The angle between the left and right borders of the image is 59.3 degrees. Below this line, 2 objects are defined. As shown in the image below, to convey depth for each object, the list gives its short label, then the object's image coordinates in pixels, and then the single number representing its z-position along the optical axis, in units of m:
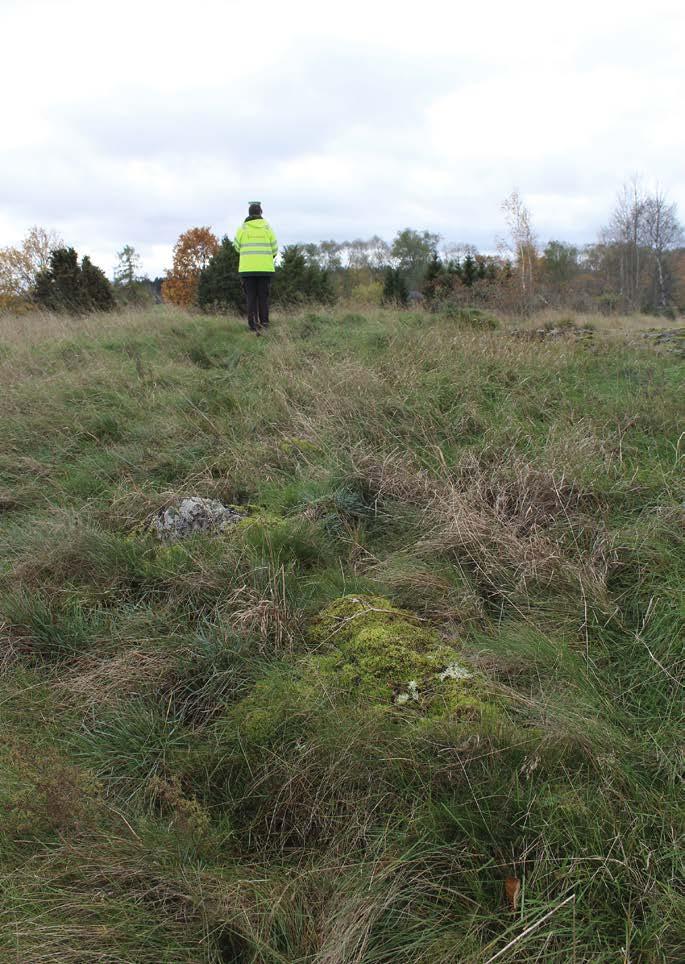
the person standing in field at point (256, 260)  9.10
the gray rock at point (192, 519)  3.54
